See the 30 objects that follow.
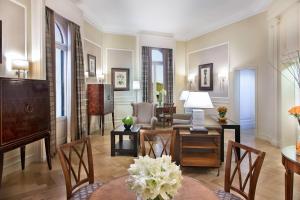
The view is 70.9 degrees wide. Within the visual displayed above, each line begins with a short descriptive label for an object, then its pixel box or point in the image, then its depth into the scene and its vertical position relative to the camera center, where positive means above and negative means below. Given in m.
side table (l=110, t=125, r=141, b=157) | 4.18 -0.98
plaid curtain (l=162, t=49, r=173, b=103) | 8.34 +0.93
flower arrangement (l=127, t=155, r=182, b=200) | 0.96 -0.38
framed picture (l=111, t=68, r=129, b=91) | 7.48 +0.69
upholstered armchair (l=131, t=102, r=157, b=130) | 5.69 -0.42
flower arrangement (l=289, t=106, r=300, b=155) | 1.89 -0.15
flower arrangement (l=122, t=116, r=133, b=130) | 4.28 -0.50
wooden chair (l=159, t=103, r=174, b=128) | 7.27 -0.58
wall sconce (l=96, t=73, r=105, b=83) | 6.87 +0.69
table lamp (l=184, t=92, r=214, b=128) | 3.08 -0.06
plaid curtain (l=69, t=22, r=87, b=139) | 5.18 +0.60
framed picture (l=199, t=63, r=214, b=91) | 7.45 +0.72
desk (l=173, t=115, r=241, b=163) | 3.58 -0.52
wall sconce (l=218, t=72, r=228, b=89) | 6.87 +0.61
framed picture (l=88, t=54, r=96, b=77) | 6.28 +1.00
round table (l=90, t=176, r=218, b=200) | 1.29 -0.61
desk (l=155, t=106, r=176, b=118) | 7.27 -0.43
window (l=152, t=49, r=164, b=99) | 8.24 +1.17
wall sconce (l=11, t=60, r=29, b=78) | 3.17 +0.51
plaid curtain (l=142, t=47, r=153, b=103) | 7.83 +0.88
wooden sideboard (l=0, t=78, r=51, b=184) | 2.57 -0.20
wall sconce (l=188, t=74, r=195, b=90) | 8.38 +0.73
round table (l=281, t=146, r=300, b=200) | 1.73 -0.60
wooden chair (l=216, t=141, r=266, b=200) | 1.56 -0.59
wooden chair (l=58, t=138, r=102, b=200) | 1.65 -0.62
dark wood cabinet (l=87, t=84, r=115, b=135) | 6.06 -0.06
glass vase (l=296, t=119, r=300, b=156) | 1.84 -0.47
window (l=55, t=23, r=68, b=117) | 4.93 +0.69
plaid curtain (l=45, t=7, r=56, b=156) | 4.01 +0.64
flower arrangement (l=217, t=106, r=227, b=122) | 4.31 -0.33
